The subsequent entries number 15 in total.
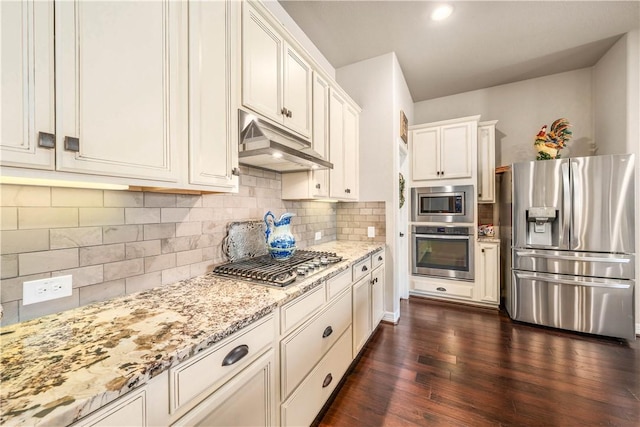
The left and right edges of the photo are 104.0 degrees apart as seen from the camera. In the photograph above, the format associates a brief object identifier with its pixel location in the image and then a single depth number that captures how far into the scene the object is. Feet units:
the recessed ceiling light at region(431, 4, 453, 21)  7.27
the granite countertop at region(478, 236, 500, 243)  10.71
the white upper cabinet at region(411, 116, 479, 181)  11.10
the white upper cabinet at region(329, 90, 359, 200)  7.94
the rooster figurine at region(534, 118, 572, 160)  9.57
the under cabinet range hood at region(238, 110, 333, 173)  4.47
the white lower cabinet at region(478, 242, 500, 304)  10.64
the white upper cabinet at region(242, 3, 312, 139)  4.66
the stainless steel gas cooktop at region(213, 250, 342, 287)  4.23
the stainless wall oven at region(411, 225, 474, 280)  11.01
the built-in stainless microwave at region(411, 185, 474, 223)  11.00
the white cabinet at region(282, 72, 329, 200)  6.85
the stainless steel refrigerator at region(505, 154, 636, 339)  8.16
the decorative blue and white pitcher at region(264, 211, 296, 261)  5.66
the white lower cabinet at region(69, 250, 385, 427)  2.17
